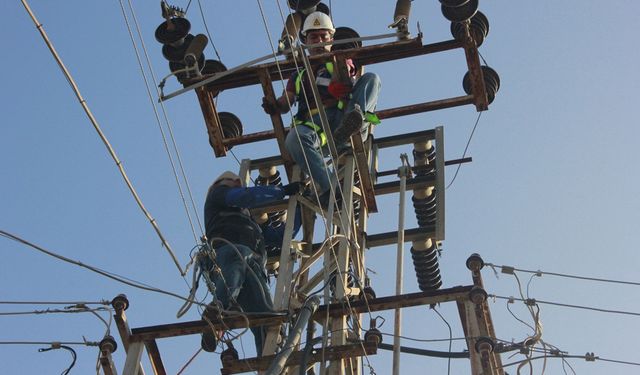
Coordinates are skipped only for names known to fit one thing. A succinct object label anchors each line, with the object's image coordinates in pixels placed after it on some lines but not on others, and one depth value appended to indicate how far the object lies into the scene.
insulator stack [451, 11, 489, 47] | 16.76
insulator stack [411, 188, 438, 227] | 18.31
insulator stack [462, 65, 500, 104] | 18.26
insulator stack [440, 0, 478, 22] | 16.24
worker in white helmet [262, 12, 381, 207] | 16.07
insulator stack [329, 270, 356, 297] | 14.55
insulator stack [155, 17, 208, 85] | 16.97
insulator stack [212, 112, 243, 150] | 19.11
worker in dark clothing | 15.03
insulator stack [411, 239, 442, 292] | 18.23
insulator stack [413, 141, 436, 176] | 18.78
